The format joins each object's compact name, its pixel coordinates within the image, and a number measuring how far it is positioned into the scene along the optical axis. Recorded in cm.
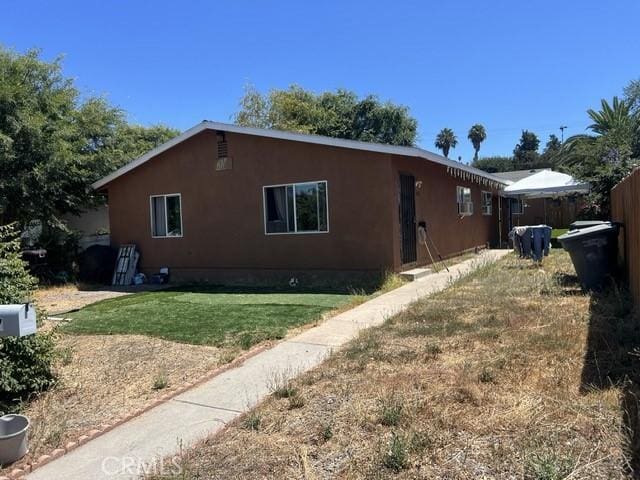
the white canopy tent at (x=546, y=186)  2056
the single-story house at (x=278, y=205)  1138
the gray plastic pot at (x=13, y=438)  375
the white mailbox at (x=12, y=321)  392
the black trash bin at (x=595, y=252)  807
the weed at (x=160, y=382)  520
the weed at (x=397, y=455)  317
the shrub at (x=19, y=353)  480
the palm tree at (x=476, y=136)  8162
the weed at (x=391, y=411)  375
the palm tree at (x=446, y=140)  8200
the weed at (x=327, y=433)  366
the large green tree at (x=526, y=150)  7499
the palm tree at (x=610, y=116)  2622
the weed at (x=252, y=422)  400
